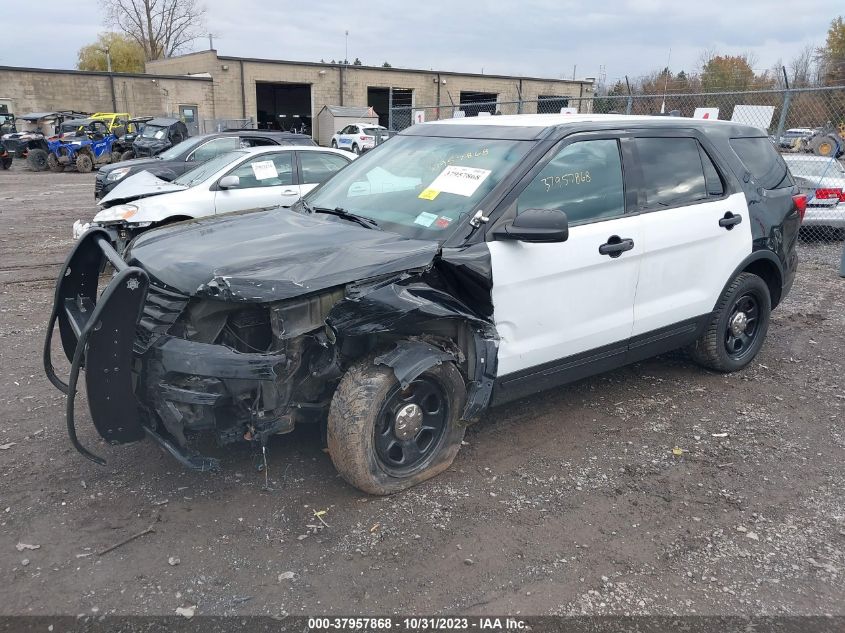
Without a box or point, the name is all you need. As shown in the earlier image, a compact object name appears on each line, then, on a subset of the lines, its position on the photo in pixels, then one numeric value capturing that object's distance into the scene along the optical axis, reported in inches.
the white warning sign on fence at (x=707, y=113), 448.1
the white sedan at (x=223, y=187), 301.6
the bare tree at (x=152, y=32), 2322.8
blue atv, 934.4
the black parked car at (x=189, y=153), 429.1
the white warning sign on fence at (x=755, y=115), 432.5
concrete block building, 1461.6
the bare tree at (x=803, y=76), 720.3
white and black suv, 116.8
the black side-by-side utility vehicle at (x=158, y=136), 794.8
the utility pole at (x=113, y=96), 1513.3
